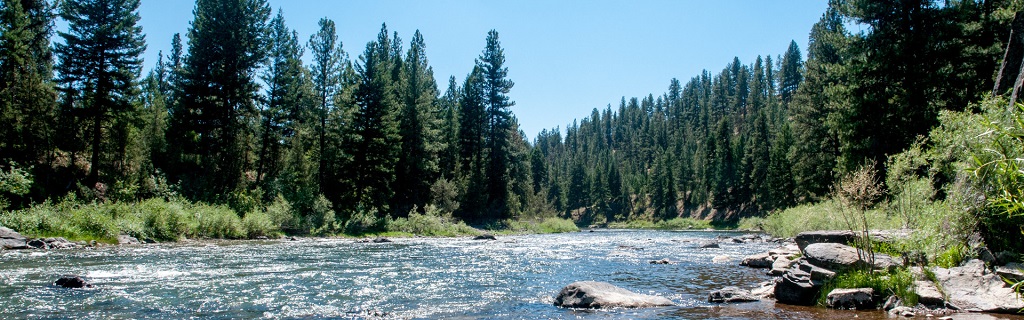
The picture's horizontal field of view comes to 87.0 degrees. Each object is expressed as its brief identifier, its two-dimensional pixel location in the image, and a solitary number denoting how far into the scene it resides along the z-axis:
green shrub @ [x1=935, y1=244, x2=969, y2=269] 10.23
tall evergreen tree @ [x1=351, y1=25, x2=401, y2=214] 44.59
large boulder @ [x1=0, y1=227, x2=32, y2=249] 20.48
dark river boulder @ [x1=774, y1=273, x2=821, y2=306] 10.84
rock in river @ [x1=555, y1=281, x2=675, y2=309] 10.82
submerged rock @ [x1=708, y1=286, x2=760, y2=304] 11.28
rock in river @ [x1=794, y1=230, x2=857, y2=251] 13.27
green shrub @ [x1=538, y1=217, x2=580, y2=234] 58.61
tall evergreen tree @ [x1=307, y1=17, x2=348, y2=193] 44.22
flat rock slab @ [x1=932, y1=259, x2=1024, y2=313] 8.84
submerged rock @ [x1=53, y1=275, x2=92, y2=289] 11.98
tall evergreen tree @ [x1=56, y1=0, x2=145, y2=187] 34.47
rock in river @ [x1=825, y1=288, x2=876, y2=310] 10.02
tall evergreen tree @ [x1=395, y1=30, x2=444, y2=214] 49.94
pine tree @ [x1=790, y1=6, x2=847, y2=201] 41.00
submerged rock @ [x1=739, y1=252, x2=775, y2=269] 18.23
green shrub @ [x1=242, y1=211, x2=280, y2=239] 31.97
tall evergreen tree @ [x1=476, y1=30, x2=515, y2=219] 59.19
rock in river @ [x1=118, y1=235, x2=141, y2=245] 24.69
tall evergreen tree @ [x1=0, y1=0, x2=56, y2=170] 31.75
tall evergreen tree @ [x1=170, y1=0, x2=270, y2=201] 40.12
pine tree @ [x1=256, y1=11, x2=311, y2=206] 42.69
